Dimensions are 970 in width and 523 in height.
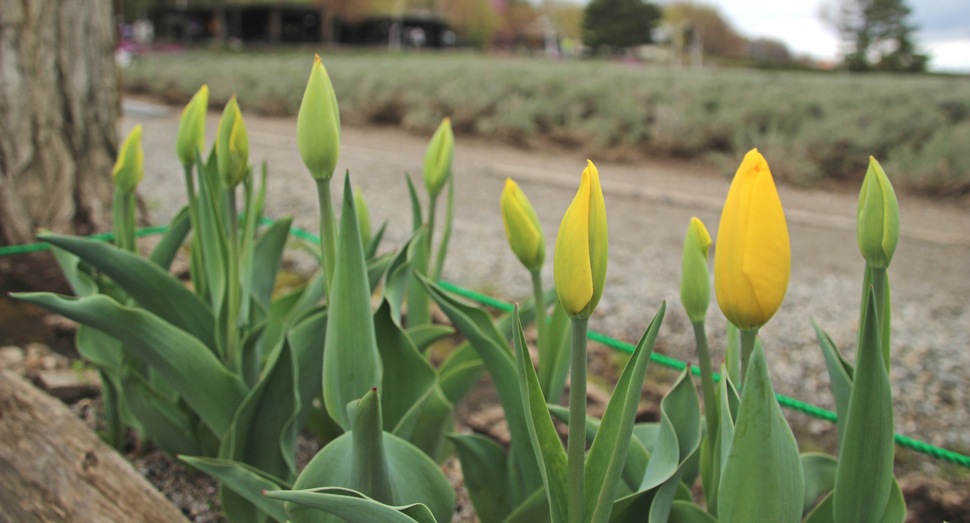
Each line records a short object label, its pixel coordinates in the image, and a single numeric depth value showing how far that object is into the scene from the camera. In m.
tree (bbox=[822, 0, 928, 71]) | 26.20
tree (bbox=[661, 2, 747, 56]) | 46.41
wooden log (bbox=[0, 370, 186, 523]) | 1.26
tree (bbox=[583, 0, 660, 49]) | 42.03
